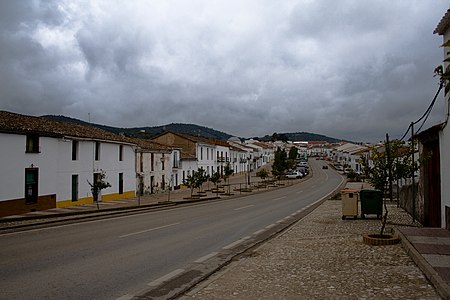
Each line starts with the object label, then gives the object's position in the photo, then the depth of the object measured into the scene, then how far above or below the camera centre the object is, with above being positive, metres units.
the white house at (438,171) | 11.58 -0.18
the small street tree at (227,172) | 54.84 -0.88
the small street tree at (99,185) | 26.52 -1.27
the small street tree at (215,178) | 44.62 -1.37
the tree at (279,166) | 65.28 -0.10
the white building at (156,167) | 41.03 -0.16
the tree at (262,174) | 59.97 -1.25
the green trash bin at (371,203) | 16.83 -1.54
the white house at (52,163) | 22.95 +0.19
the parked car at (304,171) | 82.62 -1.15
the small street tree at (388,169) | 14.35 -0.13
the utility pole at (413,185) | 14.67 -0.76
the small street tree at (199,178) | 37.83 -1.16
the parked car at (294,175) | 75.58 -1.77
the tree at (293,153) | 121.22 +3.69
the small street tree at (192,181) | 37.53 -1.42
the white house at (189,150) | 54.44 +2.19
